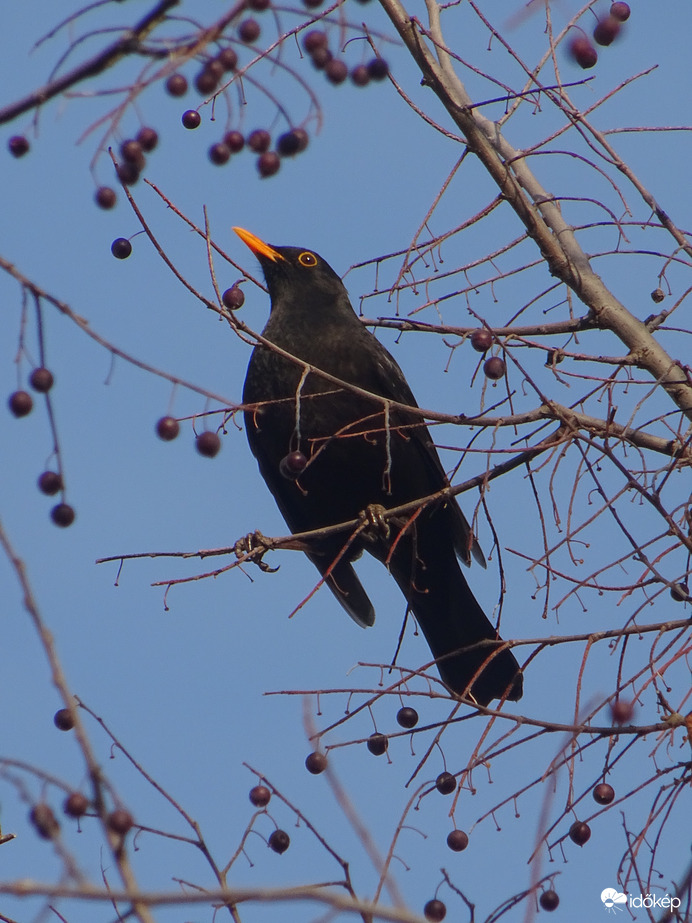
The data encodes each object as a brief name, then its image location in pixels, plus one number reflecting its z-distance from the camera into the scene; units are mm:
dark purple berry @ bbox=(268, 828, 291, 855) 6887
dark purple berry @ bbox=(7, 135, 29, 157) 5125
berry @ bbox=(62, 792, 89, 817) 4618
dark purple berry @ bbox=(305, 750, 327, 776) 6727
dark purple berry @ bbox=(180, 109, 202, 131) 6820
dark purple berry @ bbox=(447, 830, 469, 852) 6723
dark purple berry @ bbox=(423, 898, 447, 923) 6298
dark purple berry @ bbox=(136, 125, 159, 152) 4859
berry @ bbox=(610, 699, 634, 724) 5793
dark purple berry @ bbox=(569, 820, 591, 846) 6312
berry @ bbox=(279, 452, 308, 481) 7668
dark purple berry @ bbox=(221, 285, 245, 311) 7633
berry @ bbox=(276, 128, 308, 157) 5422
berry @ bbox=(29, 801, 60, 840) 3379
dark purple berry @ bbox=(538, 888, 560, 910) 6773
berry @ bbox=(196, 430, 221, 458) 5945
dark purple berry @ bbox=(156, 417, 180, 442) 5656
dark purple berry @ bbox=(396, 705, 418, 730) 7841
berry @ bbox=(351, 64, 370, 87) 6152
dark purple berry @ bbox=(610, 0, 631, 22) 6934
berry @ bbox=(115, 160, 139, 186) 4820
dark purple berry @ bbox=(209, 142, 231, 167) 5738
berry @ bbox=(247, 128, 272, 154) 5660
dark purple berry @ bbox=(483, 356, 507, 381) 6414
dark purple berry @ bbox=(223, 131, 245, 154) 5773
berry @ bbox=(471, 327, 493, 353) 6324
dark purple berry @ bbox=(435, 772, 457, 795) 6559
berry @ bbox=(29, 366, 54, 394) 4457
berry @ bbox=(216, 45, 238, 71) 4448
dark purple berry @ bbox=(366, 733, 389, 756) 6809
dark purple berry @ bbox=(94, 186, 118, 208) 5492
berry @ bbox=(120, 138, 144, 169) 4785
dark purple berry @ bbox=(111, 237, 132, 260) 7062
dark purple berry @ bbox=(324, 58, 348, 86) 5453
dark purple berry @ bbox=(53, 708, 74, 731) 6470
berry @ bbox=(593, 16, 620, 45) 6742
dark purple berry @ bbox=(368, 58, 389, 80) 6117
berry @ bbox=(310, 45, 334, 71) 5402
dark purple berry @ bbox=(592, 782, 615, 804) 6180
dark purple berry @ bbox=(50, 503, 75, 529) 4707
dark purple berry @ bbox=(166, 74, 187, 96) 4707
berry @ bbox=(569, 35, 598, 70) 6832
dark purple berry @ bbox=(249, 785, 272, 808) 6711
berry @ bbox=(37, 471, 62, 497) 4707
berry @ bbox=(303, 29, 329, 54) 5484
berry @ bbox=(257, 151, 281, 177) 5652
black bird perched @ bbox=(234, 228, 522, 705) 10117
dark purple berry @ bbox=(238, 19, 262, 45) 4786
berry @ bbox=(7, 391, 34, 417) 4762
